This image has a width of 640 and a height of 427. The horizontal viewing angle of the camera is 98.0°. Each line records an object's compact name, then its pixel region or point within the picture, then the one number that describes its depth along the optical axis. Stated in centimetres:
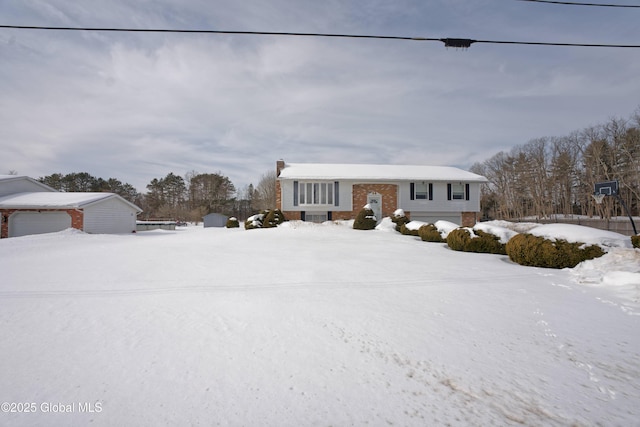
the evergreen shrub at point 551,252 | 749
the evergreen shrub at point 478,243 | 1012
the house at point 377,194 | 2286
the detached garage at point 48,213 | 1908
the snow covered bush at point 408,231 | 1530
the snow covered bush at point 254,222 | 1989
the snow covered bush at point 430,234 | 1289
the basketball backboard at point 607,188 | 1642
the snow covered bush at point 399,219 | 1705
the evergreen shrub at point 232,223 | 2887
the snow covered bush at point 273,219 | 1928
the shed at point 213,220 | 3738
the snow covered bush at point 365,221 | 1713
